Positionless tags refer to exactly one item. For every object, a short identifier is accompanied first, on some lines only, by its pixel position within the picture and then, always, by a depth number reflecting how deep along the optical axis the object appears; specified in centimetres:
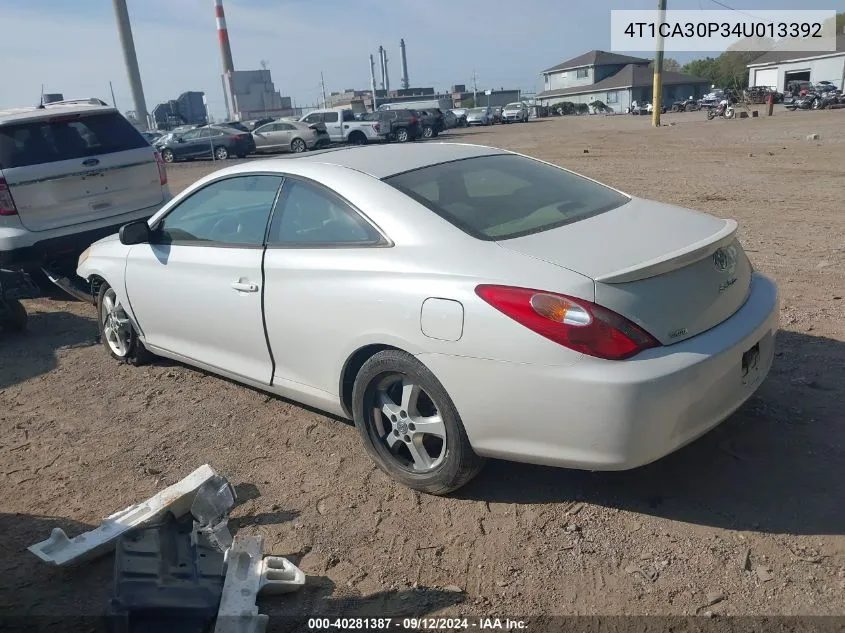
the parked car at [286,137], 2948
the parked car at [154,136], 3338
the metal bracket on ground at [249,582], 248
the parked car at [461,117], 5731
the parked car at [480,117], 5772
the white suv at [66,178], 652
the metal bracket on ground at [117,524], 296
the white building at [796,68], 5838
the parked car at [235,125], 3042
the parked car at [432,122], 3840
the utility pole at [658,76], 2894
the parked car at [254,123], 4038
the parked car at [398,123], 3234
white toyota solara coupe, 272
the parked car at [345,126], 3187
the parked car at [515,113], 5841
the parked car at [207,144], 2816
